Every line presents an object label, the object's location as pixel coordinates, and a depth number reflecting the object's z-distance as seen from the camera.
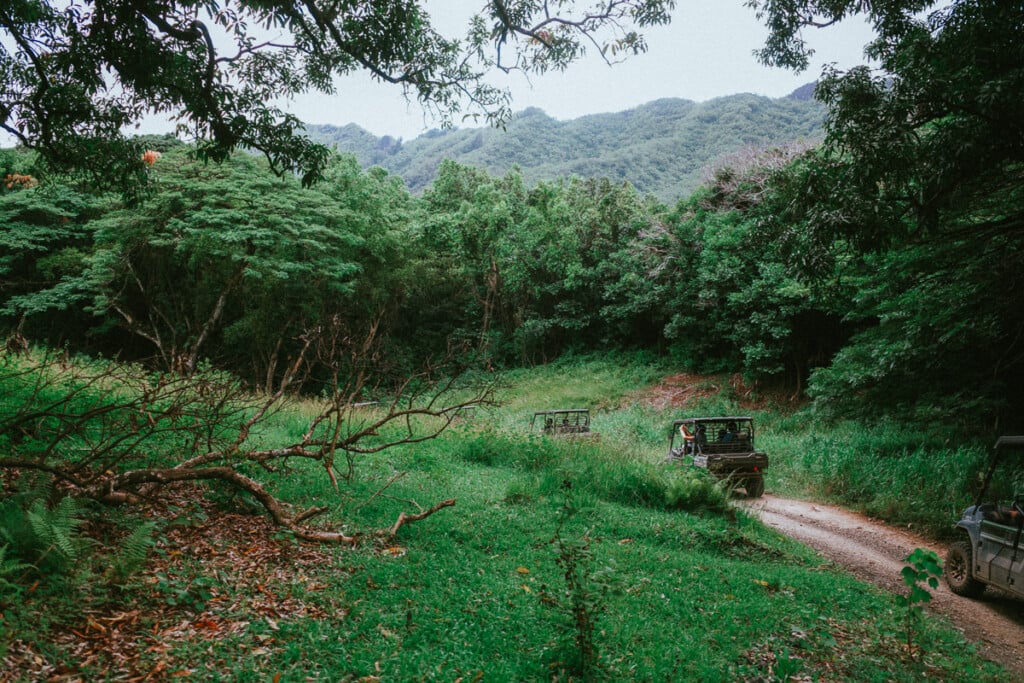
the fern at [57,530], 4.48
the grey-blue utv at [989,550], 6.62
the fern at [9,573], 4.04
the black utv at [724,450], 12.42
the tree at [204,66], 6.73
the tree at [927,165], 6.30
